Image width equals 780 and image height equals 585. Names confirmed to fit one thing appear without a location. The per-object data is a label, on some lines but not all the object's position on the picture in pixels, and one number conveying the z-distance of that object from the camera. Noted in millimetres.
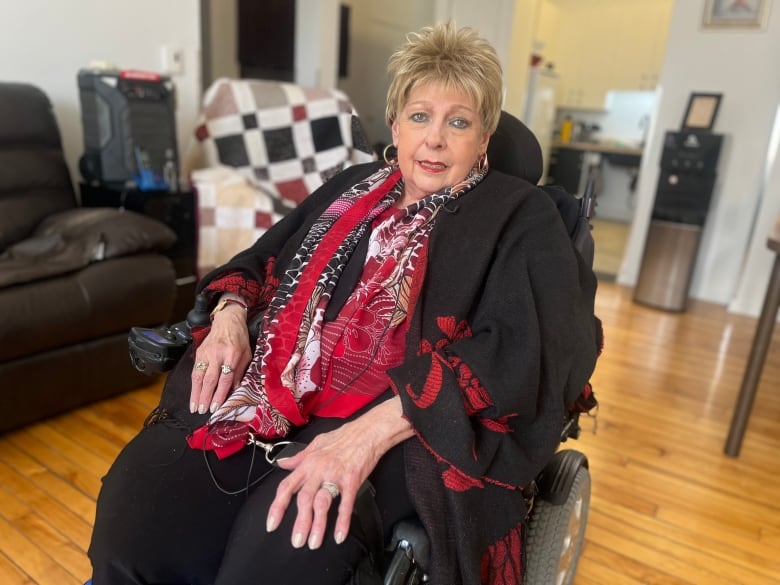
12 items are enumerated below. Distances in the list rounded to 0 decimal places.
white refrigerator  5695
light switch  2688
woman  815
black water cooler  3359
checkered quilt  2385
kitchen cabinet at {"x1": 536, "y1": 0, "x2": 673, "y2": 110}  6398
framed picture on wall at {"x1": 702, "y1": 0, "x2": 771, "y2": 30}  3311
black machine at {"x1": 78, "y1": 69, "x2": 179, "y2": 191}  2162
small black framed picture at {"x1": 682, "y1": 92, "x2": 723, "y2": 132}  3402
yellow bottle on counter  7031
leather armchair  1640
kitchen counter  6477
